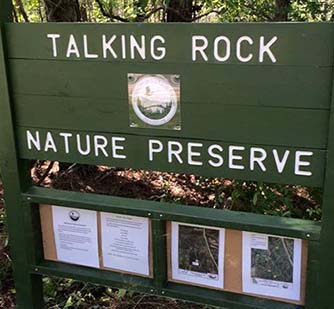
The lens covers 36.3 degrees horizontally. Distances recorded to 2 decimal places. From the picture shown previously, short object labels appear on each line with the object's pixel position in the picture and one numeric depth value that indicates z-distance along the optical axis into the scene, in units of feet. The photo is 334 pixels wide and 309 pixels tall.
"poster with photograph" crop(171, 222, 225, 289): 6.77
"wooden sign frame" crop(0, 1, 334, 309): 6.12
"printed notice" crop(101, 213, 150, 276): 7.06
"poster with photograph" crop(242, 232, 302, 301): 6.41
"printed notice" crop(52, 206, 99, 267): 7.36
